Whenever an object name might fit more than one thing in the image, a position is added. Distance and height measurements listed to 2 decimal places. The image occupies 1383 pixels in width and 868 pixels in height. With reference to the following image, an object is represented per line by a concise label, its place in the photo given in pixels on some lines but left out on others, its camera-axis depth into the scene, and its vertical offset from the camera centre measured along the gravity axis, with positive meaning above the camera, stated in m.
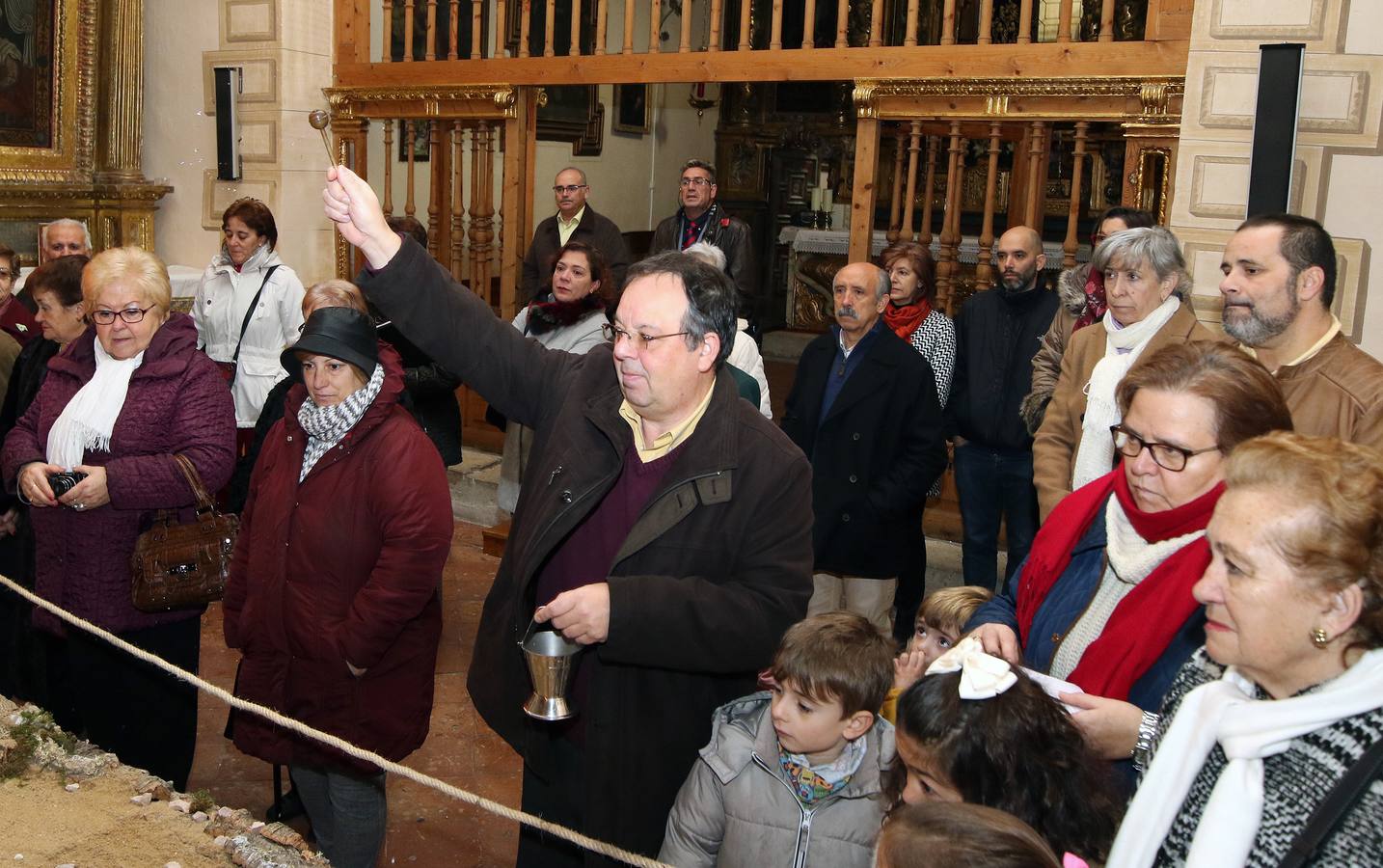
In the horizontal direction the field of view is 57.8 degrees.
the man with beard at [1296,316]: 3.07 -0.16
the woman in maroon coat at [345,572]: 3.20 -0.92
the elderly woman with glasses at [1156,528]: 2.11 -0.48
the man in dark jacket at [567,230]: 6.89 -0.05
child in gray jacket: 2.48 -1.08
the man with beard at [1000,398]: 5.03 -0.63
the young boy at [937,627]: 2.89 -0.89
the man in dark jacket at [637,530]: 2.48 -0.62
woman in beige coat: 3.64 -0.27
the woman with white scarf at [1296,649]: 1.58 -0.51
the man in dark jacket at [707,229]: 6.71 -0.01
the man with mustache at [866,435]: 4.71 -0.75
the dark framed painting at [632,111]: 11.89 +1.07
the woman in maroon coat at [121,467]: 3.66 -0.78
